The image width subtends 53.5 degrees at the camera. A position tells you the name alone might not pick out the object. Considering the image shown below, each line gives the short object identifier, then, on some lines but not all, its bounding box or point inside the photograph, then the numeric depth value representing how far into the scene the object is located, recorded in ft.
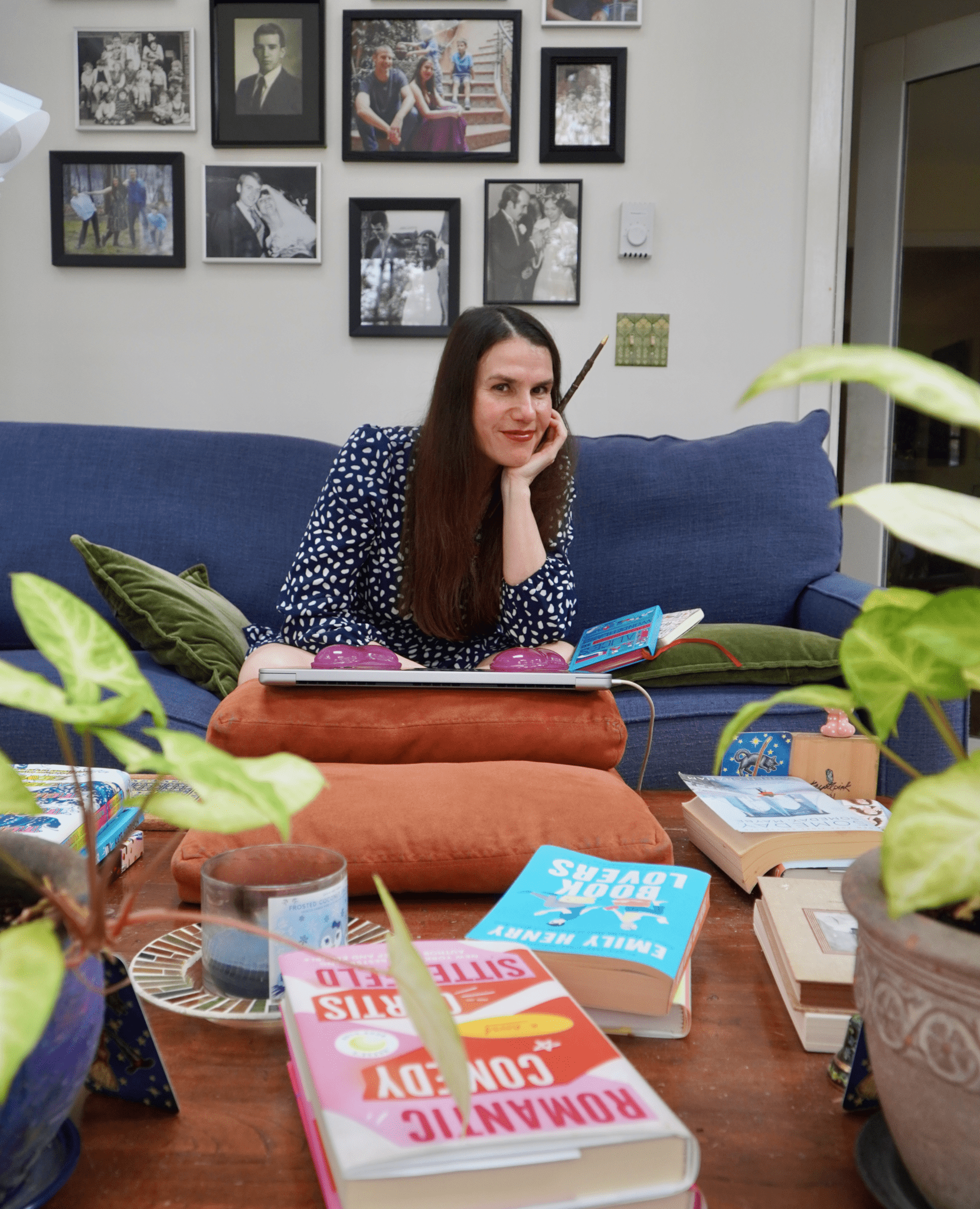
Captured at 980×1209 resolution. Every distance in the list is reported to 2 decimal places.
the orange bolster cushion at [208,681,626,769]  3.07
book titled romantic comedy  1.17
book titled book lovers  1.79
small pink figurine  3.87
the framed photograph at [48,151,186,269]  8.20
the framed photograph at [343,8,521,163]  8.03
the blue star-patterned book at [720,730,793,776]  4.09
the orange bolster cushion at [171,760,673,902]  2.43
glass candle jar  1.82
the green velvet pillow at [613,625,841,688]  5.69
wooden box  3.85
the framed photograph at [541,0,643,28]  7.98
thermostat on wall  8.13
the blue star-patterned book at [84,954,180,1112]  1.47
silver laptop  3.05
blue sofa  6.64
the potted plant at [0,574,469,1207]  0.86
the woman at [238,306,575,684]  5.70
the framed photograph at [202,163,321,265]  8.18
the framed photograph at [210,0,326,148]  8.05
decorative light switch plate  8.27
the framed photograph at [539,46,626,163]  8.03
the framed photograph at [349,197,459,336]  8.19
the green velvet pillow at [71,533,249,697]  5.41
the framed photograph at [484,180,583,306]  8.16
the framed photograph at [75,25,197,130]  8.13
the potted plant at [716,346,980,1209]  0.91
